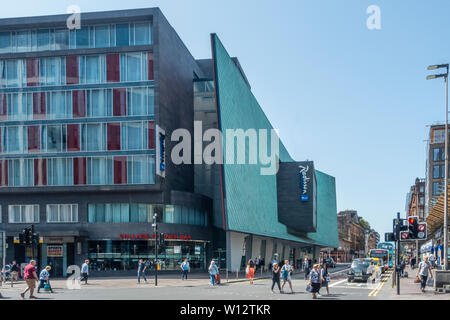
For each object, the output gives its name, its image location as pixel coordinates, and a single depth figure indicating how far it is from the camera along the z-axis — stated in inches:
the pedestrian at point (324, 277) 1023.6
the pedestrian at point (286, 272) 1114.6
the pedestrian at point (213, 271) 1290.6
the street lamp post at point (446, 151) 1093.1
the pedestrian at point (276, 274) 1072.7
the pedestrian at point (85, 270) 1403.8
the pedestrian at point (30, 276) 917.2
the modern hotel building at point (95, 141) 2037.4
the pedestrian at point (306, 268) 1604.3
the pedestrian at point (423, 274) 1034.1
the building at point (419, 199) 5403.5
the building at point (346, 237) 6742.1
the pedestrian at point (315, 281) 943.0
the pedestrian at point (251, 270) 1403.8
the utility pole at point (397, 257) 995.4
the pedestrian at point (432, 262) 1786.0
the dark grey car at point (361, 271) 1454.2
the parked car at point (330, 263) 2921.8
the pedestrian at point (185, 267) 1593.4
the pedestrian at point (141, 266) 1473.7
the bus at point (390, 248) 2635.3
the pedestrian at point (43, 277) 1074.7
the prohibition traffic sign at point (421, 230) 957.8
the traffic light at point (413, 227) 972.6
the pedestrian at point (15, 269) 1638.4
